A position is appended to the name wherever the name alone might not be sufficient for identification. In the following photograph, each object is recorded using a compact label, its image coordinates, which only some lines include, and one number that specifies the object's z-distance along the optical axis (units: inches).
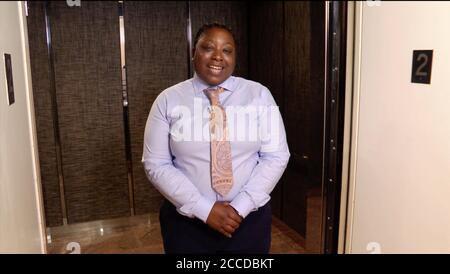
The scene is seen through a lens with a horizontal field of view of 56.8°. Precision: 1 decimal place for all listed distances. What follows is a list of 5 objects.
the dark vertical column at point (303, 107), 78.9
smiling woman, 46.1
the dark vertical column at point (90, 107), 90.4
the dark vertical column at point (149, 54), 93.6
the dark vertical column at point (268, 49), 92.4
